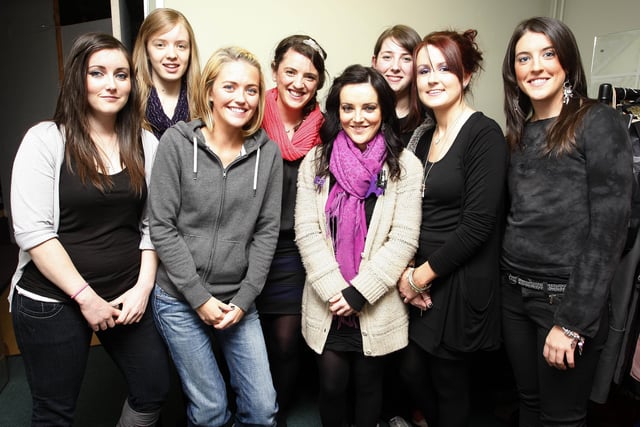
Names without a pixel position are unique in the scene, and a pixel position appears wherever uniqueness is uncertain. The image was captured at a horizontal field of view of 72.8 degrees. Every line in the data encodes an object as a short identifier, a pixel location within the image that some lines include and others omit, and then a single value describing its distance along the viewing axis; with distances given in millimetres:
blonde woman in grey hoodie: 1421
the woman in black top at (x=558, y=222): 1267
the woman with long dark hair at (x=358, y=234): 1509
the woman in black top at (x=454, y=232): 1436
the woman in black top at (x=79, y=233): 1315
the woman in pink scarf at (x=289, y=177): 1687
